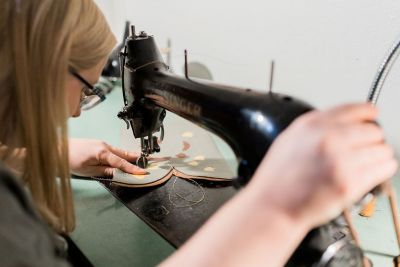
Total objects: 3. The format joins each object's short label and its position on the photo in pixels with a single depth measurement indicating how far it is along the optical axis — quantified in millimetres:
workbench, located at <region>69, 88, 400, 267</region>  705
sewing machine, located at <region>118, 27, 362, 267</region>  506
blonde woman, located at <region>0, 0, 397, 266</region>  374
